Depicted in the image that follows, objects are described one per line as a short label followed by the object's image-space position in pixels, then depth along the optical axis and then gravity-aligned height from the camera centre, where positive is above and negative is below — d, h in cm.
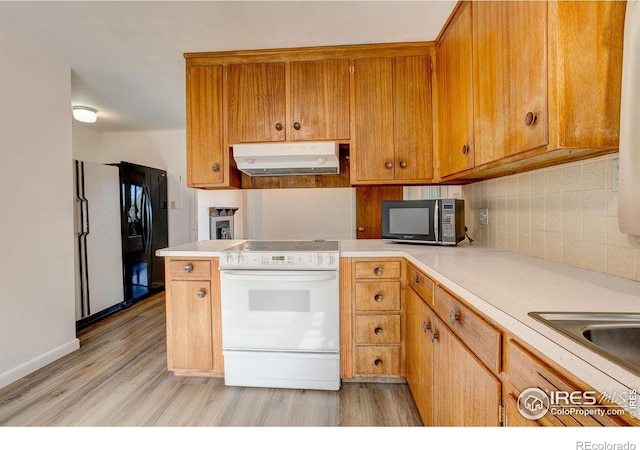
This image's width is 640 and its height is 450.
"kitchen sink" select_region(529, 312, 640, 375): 67 -25
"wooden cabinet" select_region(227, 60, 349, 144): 215 +86
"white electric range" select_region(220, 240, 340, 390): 186 -61
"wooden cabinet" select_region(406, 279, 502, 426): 87 -58
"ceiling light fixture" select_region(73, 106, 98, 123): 320 +114
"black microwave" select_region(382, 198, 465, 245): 188 -3
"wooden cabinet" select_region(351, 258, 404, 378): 188 -63
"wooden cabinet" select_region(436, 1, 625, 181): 97 +48
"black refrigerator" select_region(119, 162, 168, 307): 356 -8
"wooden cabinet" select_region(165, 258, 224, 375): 196 -62
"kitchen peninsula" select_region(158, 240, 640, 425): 54 -25
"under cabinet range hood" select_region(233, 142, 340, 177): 211 +44
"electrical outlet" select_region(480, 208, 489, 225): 195 +0
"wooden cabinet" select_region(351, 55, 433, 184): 211 +68
